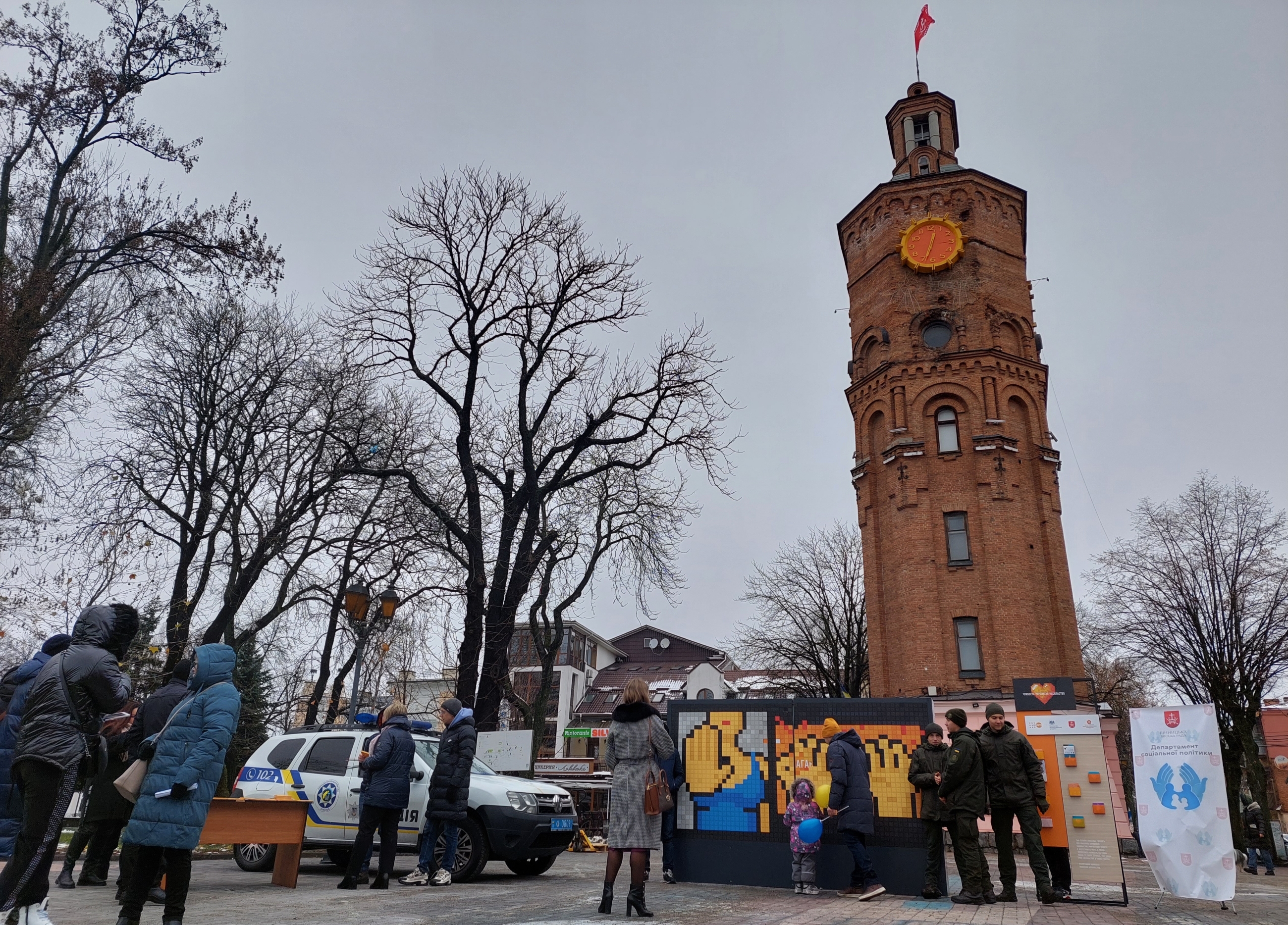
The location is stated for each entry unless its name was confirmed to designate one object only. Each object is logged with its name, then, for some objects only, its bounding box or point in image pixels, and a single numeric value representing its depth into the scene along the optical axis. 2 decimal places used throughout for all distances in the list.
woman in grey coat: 7.26
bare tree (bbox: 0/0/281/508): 15.91
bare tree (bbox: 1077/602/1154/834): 31.03
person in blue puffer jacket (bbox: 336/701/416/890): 9.12
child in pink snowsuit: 9.37
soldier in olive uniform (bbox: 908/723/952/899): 9.20
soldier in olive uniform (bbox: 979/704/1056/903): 9.20
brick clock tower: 26.81
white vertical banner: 9.62
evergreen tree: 29.92
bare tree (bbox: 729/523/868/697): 38.38
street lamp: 15.24
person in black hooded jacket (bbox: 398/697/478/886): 9.77
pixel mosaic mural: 9.97
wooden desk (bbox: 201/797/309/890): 8.51
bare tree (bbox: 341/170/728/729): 19.16
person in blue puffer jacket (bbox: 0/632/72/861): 6.34
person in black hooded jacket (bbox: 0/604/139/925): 5.41
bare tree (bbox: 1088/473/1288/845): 27.53
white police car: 10.55
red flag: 36.31
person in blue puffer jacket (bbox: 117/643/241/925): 5.50
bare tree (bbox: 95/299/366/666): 21.66
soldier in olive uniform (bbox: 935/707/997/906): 8.95
